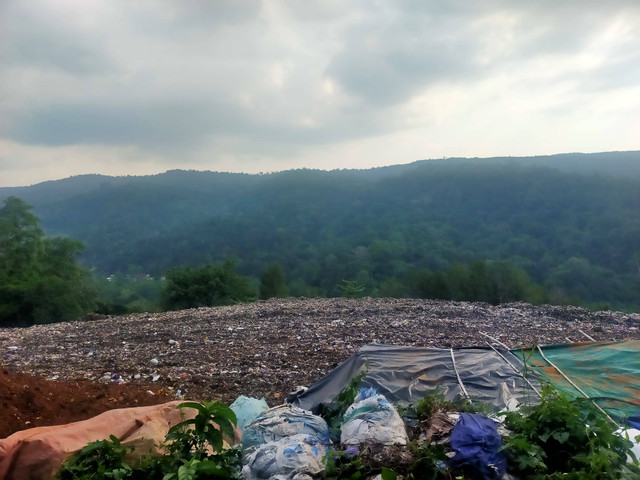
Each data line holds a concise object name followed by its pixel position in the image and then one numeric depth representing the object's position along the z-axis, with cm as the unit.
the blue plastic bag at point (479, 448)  273
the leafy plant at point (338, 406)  378
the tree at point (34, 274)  1706
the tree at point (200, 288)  1970
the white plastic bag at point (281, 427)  339
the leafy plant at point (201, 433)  287
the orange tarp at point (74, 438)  318
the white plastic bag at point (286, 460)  282
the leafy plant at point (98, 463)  278
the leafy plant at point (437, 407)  339
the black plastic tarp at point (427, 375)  451
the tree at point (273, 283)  2566
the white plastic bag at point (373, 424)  304
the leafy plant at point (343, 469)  271
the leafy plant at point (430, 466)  268
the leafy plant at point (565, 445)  249
